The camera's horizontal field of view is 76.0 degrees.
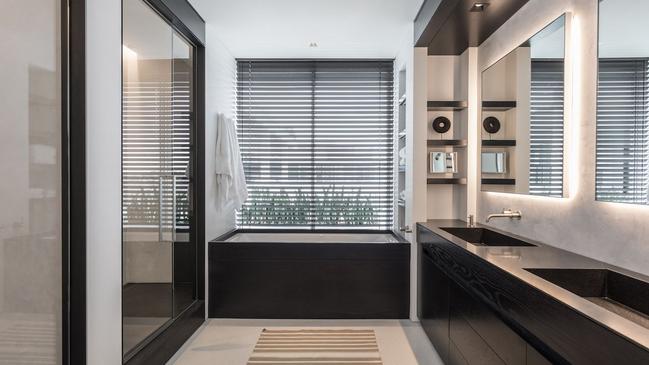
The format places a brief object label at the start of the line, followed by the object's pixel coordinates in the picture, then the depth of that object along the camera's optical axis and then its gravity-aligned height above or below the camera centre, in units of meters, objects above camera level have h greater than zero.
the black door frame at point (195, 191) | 2.64 -0.12
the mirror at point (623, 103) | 1.66 +0.32
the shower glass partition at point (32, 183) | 1.46 -0.03
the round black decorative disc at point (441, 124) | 3.60 +0.46
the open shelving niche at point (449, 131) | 3.54 +0.40
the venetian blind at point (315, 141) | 4.39 +0.38
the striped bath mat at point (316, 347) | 2.83 -1.25
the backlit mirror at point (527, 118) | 2.28 +0.38
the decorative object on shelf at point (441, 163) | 3.52 +0.12
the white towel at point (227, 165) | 3.66 +0.10
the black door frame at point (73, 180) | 1.77 -0.02
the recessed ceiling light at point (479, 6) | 2.62 +1.09
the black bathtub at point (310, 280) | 3.58 -0.89
